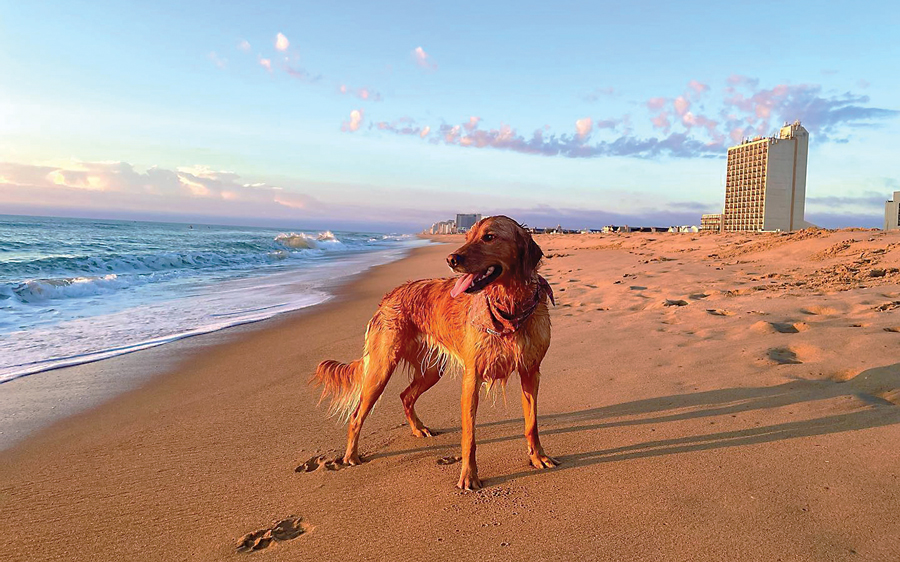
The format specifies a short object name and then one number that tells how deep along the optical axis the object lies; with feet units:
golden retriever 9.39
